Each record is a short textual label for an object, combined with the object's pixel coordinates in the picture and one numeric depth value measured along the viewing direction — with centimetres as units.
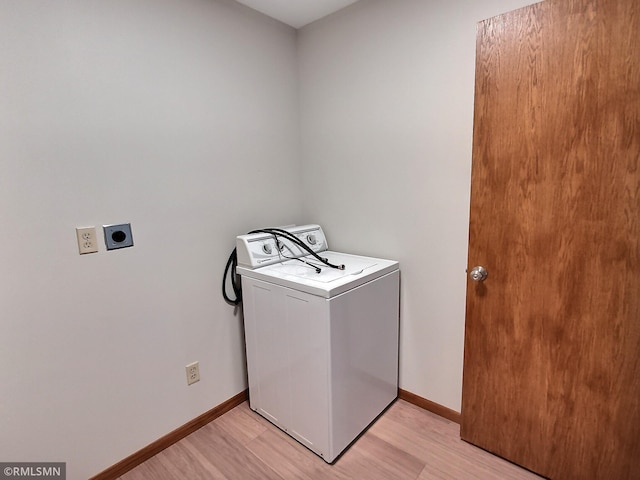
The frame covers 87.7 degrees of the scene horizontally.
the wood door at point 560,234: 115
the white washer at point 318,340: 151
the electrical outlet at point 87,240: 137
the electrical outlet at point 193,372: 177
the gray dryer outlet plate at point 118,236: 144
